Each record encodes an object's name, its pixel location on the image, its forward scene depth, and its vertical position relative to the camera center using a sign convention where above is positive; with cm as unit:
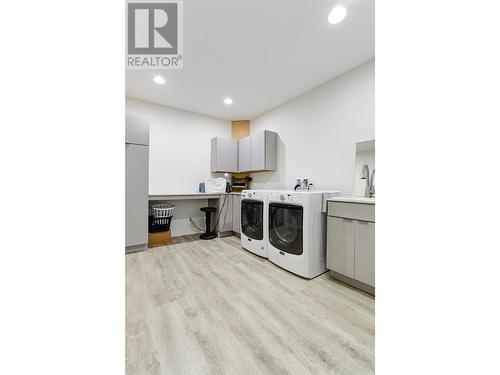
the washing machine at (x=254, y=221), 243 -50
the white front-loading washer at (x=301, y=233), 192 -52
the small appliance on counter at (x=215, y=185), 357 +0
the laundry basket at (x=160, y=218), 296 -52
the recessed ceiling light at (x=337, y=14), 149 +142
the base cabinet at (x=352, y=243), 158 -52
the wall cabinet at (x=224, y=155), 359 +61
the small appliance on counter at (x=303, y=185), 269 +1
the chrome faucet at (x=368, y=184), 195 +2
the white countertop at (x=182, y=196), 281 -17
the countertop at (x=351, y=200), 159 -13
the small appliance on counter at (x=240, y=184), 383 +3
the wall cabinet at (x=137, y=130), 255 +77
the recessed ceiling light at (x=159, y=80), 243 +141
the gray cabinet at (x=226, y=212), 336 -48
